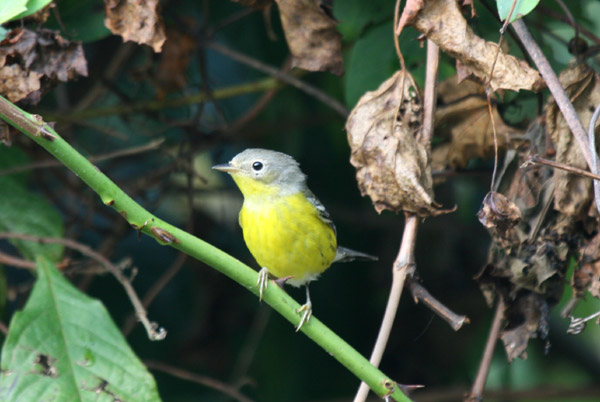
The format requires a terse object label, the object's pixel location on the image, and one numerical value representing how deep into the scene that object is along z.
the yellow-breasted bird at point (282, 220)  6.34
